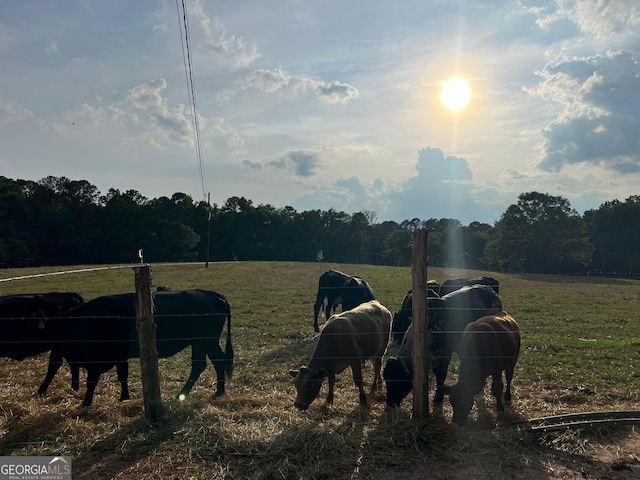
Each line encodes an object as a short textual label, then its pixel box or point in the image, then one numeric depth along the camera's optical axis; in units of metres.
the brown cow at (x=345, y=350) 6.45
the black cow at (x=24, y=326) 7.82
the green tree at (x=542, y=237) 70.38
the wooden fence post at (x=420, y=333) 5.68
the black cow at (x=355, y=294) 13.67
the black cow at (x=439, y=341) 6.38
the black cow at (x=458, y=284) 13.85
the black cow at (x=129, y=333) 7.02
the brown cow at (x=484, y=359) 5.84
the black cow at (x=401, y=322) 10.48
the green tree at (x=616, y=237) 81.88
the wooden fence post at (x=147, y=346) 5.84
